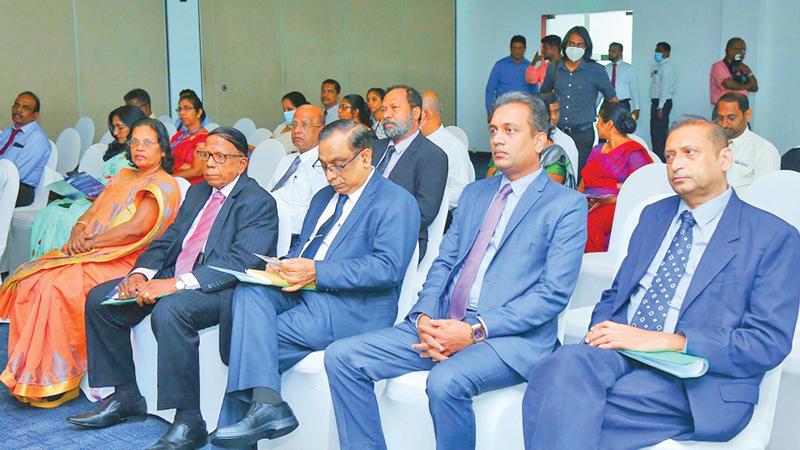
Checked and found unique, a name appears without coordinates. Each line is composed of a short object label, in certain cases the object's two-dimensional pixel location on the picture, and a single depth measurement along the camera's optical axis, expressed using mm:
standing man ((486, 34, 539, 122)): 10320
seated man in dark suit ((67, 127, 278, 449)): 3332
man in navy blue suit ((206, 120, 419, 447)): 3070
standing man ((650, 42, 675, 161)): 11375
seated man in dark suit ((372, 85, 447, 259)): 4066
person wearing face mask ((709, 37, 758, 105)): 9398
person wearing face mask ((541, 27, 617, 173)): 6699
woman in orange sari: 3852
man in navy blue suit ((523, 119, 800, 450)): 2262
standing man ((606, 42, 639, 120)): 10617
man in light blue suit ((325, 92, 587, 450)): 2602
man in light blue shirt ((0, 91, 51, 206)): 6418
